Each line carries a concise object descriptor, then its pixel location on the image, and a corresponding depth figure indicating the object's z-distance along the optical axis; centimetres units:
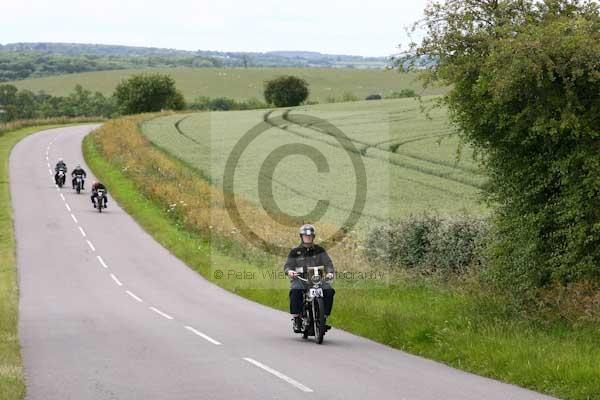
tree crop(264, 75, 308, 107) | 12812
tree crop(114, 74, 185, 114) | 12081
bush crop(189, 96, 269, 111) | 14602
